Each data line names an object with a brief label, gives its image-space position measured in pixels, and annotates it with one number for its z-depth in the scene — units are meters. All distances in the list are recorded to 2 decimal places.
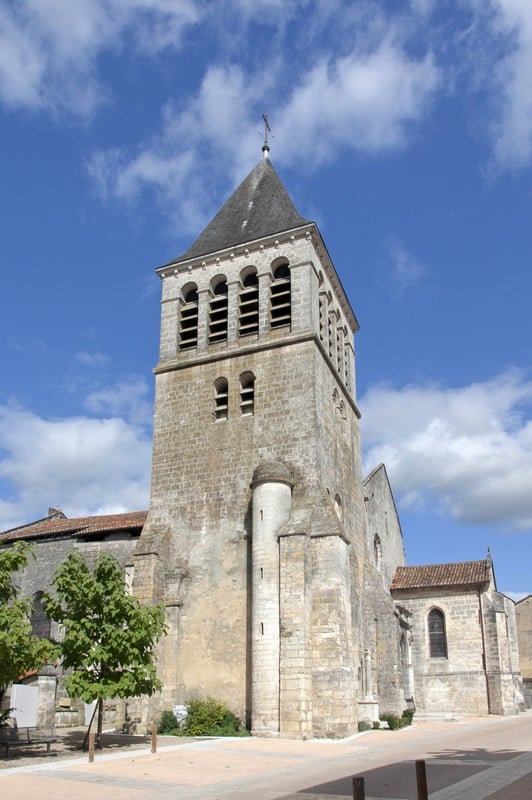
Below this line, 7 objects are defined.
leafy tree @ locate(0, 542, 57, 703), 14.23
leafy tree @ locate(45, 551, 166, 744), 16.42
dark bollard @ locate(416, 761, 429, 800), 7.00
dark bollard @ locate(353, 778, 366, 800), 6.15
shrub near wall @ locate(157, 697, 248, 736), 19.53
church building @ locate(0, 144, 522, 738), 19.95
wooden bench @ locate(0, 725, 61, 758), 16.77
